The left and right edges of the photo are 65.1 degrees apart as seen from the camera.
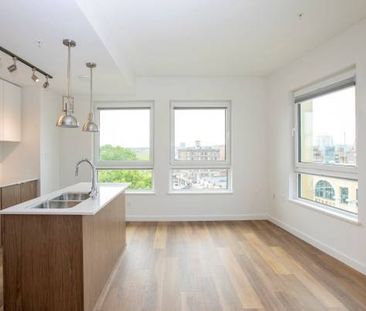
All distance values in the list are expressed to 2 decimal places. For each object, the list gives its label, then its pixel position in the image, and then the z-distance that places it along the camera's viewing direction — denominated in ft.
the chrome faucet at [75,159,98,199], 9.44
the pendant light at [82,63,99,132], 11.46
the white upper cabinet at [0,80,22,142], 13.96
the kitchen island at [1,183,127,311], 7.28
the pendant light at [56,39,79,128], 9.59
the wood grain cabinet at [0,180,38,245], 13.02
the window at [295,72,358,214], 11.65
